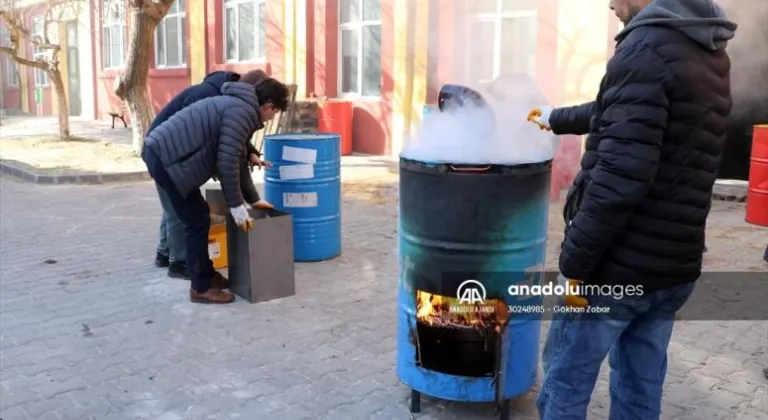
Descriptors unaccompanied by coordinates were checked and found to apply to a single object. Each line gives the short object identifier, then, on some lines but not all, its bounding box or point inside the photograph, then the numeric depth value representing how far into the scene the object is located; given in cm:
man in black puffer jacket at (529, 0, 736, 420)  206
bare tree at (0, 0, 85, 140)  1390
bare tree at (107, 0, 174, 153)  1087
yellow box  536
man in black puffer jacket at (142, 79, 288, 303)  438
